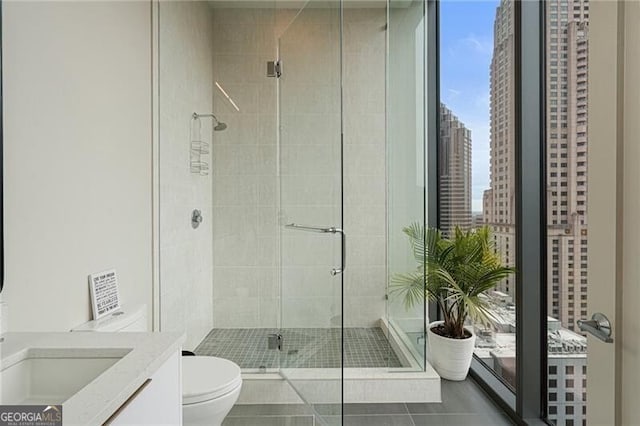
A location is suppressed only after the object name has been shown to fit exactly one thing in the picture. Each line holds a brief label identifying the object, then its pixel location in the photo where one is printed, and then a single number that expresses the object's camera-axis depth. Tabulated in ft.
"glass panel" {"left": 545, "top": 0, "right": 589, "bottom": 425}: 5.11
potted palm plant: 6.88
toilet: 4.50
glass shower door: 5.98
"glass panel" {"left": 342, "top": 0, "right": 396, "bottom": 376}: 9.36
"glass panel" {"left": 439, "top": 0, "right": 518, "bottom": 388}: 6.68
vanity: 2.46
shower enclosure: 6.29
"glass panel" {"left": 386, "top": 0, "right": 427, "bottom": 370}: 7.42
